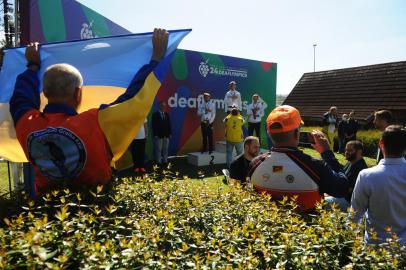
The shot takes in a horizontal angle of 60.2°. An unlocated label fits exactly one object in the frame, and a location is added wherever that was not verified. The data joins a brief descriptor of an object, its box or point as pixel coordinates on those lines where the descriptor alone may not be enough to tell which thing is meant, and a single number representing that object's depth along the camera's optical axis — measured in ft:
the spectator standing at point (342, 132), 47.93
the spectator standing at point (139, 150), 32.07
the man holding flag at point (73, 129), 7.54
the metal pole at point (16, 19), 18.97
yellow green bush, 4.89
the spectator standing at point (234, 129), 34.01
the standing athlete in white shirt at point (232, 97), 41.09
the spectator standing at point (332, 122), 49.75
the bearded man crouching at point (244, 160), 15.36
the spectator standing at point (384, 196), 9.87
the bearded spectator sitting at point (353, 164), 15.75
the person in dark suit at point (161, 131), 34.96
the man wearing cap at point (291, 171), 8.89
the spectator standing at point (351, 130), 46.93
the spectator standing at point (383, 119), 19.21
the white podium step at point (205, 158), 37.52
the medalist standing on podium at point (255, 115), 42.93
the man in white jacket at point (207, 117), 39.37
